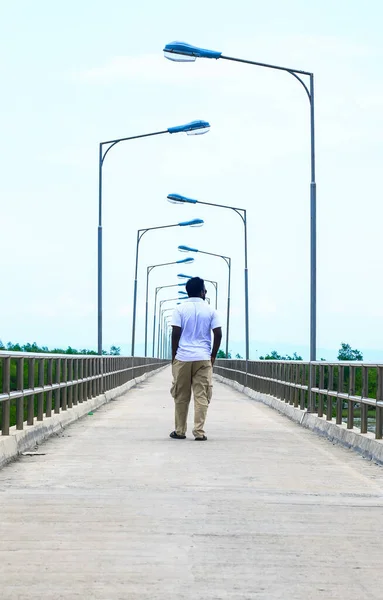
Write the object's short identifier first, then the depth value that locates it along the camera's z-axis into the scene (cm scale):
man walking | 1581
